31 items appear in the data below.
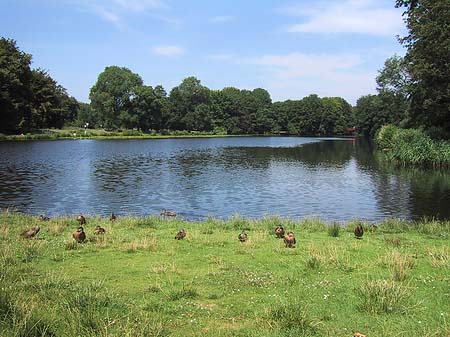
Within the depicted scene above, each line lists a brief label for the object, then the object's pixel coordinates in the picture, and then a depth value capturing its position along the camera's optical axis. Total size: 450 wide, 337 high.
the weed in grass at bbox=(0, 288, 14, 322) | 6.35
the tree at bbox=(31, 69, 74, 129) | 98.38
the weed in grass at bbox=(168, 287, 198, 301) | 8.25
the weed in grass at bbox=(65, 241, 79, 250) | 12.39
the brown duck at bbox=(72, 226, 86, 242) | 13.10
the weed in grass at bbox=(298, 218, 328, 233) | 17.24
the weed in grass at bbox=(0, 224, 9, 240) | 13.58
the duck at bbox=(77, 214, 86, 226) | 17.45
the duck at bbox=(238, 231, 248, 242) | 13.80
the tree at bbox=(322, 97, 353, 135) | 184.38
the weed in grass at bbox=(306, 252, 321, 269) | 10.51
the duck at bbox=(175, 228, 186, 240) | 14.23
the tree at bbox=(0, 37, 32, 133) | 84.50
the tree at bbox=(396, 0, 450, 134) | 40.12
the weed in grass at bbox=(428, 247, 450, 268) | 10.57
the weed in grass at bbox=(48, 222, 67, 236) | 14.97
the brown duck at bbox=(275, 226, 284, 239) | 14.70
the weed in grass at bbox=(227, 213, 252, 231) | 17.61
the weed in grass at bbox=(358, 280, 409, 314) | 7.54
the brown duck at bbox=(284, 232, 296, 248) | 13.02
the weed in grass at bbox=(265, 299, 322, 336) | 6.58
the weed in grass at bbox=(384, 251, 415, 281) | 9.53
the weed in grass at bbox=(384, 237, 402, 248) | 13.83
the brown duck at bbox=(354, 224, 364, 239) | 15.08
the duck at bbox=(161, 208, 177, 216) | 23.19
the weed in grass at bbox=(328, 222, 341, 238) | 15.81
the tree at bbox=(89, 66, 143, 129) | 128.77
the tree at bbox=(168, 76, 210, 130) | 151.62
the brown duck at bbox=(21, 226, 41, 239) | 13.53
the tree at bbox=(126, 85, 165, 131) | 129.88
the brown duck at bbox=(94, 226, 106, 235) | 14.50
